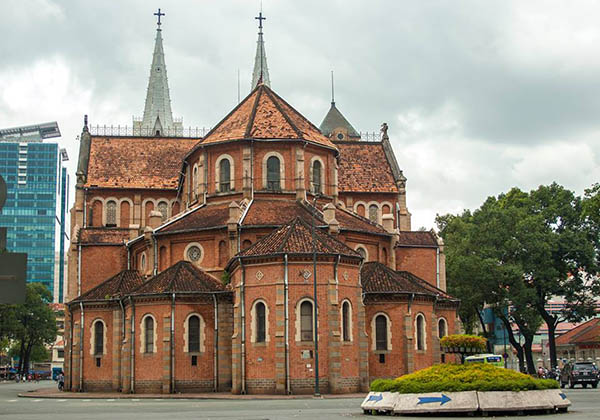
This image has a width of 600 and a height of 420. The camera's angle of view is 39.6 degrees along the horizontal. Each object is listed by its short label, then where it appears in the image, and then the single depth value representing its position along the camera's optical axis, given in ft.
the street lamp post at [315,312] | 142.41
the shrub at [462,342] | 96.73
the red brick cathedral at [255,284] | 145.28
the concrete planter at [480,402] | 85.40
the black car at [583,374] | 164.96
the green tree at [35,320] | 314.14
